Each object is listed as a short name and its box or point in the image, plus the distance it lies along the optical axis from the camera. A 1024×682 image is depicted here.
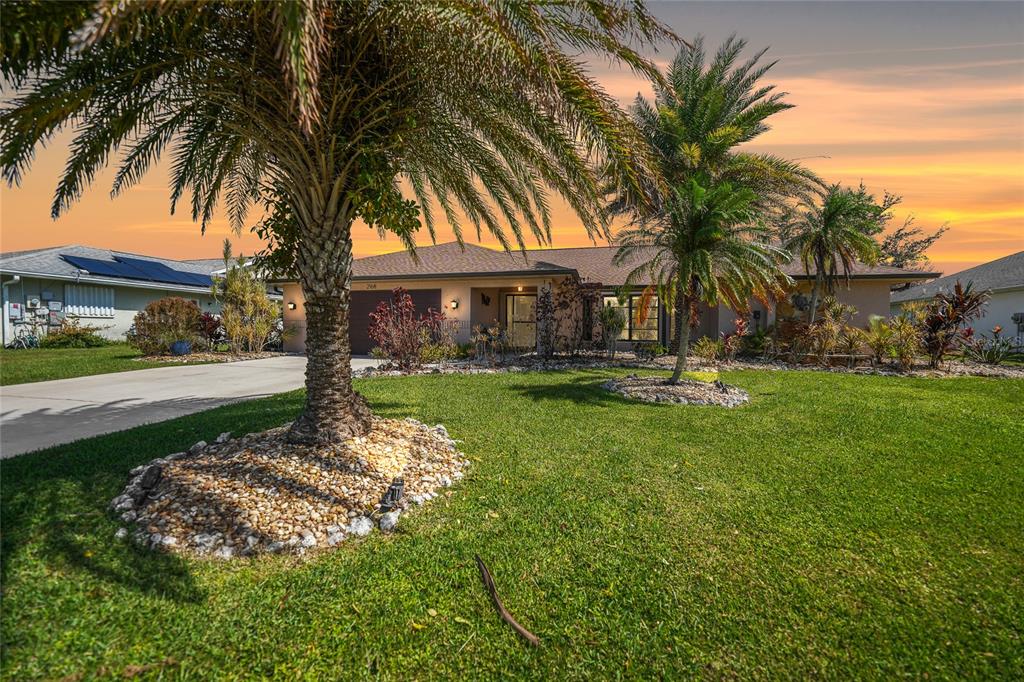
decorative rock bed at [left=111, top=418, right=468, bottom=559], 3.54
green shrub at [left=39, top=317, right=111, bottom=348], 18.48
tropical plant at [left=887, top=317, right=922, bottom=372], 13.14
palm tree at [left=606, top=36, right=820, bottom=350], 13.20
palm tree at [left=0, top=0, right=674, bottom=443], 3.87
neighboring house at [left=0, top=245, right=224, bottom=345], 18.58
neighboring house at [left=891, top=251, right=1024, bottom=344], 21.77
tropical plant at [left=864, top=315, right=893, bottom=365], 13.80
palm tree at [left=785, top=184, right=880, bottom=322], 15.00
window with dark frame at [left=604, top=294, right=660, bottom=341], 19.17
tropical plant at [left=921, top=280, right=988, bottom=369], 12.68
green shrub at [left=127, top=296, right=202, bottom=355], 15.85
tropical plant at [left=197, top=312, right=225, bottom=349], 17.38
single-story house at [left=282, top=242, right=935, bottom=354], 16.70
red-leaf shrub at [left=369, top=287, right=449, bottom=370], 12.43
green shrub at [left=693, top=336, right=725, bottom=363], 14.47
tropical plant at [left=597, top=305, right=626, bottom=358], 15.19
